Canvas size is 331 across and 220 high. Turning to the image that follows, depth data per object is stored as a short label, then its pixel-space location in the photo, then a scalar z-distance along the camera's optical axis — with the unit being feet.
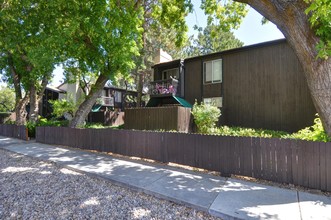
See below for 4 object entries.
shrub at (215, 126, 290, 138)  33.94
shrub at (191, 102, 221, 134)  39.06
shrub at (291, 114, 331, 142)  17.57
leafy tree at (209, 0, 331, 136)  16.01
